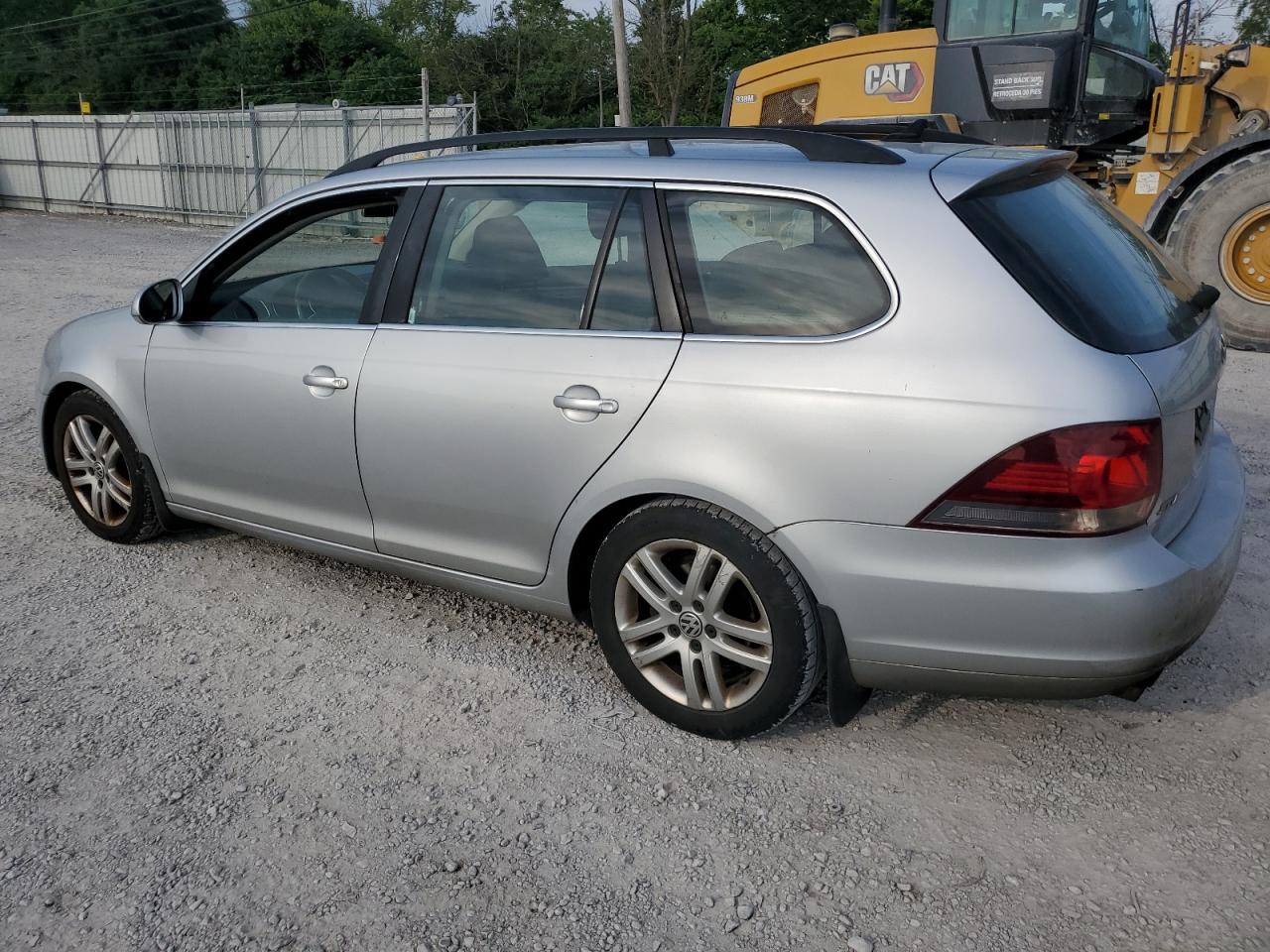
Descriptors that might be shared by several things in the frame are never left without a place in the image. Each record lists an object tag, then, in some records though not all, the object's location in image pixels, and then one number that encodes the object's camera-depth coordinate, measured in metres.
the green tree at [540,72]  49.31
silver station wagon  2.65
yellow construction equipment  8.36
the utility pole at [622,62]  20.58
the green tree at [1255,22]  22.30
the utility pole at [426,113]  17.84
